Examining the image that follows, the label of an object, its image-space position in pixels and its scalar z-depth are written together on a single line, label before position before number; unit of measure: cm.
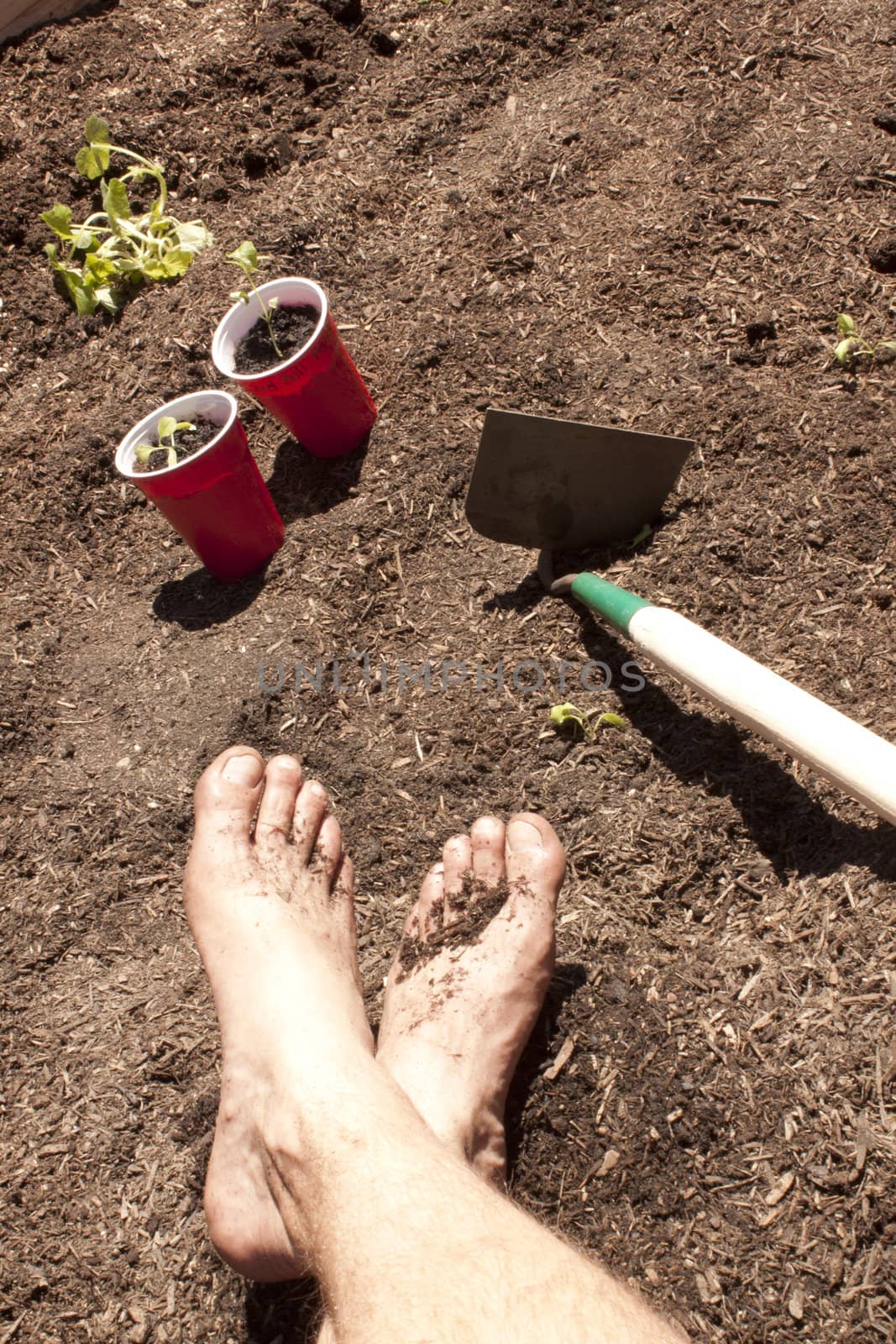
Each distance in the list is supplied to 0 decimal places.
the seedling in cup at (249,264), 221
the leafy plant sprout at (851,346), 224
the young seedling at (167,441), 208
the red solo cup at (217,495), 207
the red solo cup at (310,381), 219
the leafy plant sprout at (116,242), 290
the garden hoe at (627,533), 151
